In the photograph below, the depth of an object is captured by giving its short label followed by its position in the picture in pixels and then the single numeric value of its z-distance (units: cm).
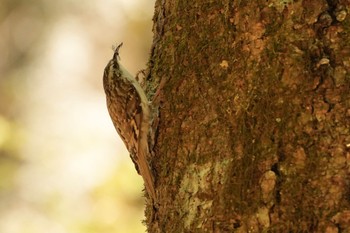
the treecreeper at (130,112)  549
